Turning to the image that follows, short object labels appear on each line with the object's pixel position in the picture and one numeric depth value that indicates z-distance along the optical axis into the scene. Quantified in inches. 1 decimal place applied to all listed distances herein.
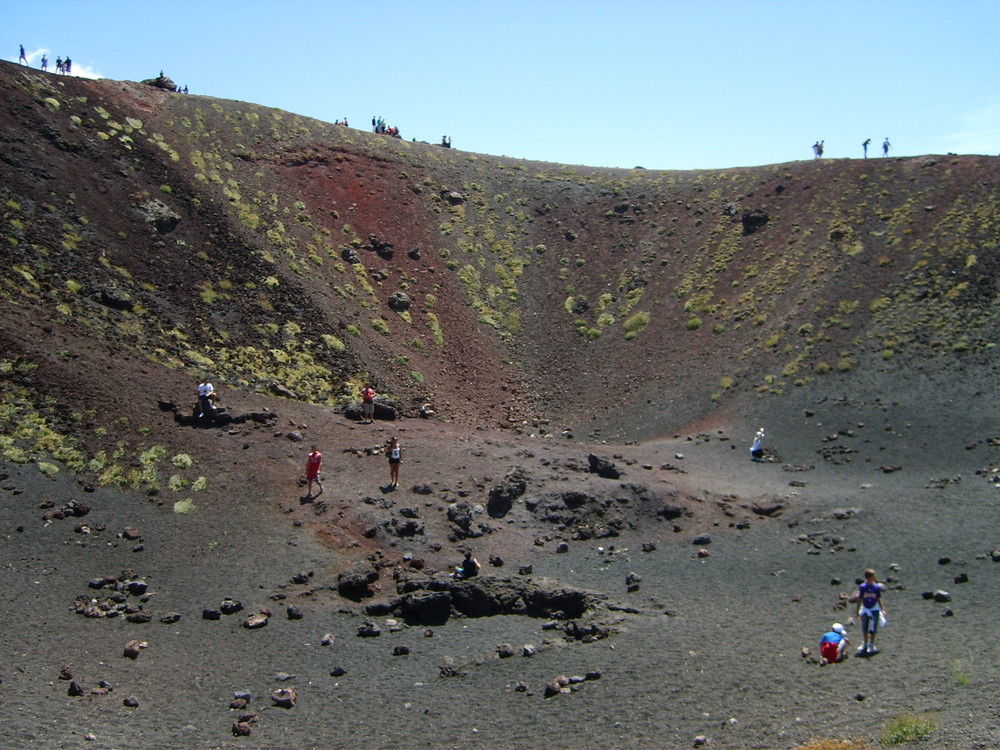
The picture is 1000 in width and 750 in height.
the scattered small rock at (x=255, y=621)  810.2
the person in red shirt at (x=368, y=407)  1379.2
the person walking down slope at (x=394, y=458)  1136.8
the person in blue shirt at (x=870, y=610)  696.4
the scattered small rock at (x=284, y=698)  667.4
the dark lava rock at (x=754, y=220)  2276.1
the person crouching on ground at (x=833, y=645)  672.4
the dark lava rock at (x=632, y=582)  917.9
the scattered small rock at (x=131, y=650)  733.9
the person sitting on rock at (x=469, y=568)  904.9
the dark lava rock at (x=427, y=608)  847.1
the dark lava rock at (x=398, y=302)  1898.4
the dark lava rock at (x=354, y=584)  890.1
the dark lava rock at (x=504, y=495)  1133.7
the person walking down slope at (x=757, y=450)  1430.9
